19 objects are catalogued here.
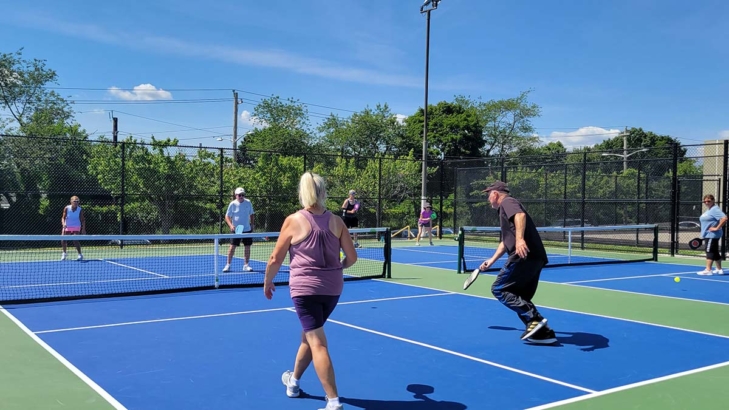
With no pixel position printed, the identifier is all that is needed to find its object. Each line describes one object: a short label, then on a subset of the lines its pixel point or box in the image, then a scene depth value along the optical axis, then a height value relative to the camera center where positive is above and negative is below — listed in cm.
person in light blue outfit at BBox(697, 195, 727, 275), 1321 -44
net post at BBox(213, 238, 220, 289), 1049 -116
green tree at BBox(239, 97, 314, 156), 4247 +500
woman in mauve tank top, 421 -42
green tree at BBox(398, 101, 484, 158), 4897 +588
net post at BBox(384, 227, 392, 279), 1229 -96
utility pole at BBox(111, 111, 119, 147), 3971 +478
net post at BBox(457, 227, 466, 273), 1285 -87
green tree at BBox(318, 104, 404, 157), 4528 +504
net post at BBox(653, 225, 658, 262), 1681 -104
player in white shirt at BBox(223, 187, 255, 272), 1253 -29
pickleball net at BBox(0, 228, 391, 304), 1025 -146
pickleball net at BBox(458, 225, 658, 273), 1572 -136
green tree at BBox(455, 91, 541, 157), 5525 +700
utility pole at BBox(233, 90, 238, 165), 3985 +532
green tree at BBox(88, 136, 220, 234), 2059 +61
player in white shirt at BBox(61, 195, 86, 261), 1428 -45
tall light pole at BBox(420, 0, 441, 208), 2478 +579
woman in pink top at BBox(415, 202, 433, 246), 2131 -52
